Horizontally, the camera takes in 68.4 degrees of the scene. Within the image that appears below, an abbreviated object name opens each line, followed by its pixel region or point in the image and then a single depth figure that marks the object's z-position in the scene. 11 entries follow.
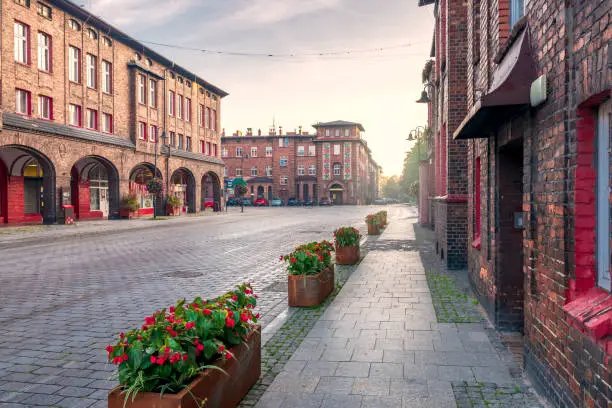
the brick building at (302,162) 72.88
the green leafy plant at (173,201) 35.60
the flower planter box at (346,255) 11.15
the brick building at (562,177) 2.87
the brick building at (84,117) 23.27
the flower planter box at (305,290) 6.93
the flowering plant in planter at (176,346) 2.82
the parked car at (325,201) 71.06
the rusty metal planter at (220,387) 2.74
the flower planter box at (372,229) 19.47
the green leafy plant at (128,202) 30.77
